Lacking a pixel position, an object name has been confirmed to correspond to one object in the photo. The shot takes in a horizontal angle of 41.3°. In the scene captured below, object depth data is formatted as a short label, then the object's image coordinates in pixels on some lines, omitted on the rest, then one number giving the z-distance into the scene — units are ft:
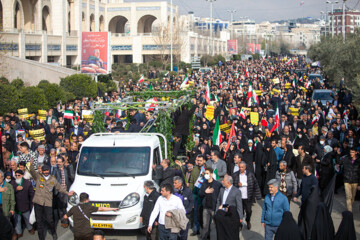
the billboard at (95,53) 97.04
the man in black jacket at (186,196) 26.81
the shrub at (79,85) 87.04
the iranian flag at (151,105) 42.93
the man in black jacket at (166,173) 30.32
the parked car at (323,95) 78.50
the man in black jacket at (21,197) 29.32
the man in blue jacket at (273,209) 24.45
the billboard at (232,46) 266.16
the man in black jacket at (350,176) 33.63
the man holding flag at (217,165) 32.35
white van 28.12
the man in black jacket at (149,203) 25.35
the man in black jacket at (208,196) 27.78
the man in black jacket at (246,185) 30.27
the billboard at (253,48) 334.03
